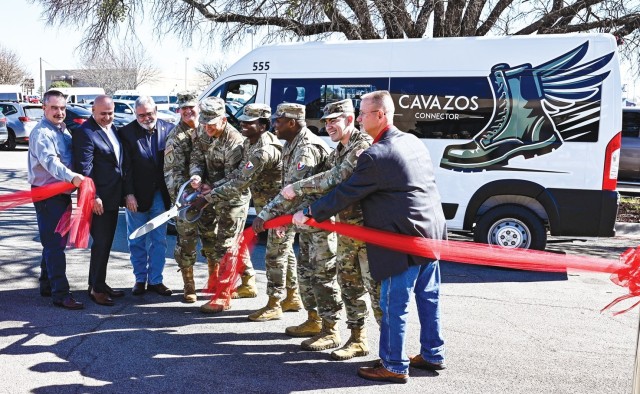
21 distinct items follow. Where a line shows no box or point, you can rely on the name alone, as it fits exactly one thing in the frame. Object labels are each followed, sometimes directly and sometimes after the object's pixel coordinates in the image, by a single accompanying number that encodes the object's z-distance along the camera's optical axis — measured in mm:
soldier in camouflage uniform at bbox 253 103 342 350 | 5125
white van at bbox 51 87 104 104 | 45847
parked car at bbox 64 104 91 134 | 17188
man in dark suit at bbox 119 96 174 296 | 6320
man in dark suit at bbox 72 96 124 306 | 5918
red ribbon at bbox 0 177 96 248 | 5801
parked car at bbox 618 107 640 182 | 14266
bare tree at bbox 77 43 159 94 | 63938
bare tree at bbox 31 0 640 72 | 11664
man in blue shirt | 5742
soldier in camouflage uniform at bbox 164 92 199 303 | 6262
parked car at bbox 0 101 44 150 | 22094
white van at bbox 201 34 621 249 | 7625
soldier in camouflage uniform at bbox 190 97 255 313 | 5969
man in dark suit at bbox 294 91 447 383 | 4289
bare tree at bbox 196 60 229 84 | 40594
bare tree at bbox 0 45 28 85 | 68688
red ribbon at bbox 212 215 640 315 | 3867
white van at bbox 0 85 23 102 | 47938
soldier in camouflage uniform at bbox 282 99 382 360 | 4730
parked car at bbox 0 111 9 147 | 21359
